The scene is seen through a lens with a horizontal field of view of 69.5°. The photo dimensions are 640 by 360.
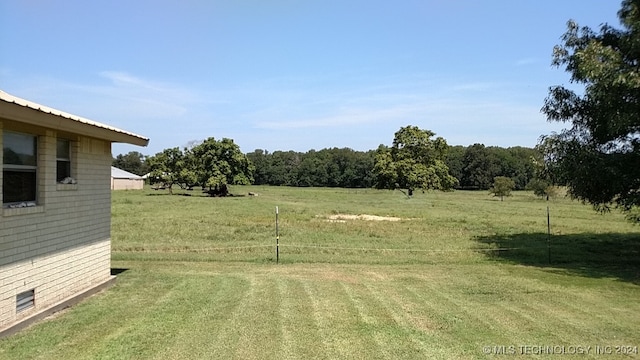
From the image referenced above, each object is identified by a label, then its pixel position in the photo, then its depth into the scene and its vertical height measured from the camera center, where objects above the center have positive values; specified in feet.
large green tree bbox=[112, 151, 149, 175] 396.57 +16.67
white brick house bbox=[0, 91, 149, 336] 18.62 -1.25
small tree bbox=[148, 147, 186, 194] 204.13 +7.90
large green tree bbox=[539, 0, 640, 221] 35.81 +5.59
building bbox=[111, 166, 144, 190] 242.15 +1.14
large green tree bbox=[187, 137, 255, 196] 177.88 +6.98
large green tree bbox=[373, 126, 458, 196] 163.12 +6.95
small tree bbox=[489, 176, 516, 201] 176.45 -1.89
